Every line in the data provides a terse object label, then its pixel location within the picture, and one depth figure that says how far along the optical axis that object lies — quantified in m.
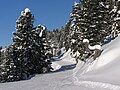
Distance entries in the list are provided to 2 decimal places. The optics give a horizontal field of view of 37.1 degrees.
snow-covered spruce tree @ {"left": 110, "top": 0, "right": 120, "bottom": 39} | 24.00
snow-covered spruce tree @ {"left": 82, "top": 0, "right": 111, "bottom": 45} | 25.61
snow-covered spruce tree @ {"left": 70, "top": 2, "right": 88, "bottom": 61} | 26.12
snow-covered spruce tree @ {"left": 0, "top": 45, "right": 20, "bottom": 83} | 27.46
